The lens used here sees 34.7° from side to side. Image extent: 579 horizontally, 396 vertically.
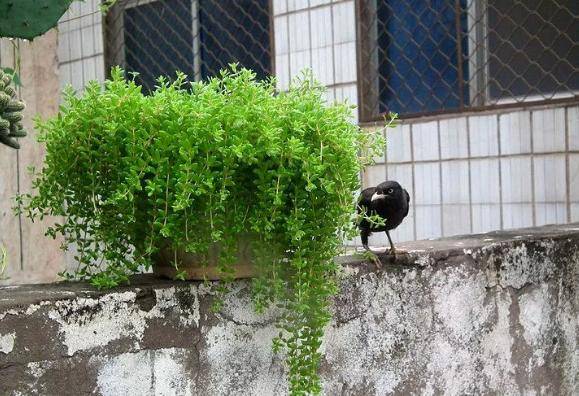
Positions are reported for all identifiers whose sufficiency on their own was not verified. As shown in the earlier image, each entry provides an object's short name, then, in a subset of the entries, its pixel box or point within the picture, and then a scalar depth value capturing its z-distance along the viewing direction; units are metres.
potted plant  1.78
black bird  2.33
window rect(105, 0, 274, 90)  5.45
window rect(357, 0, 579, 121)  4.25
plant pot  1.91
